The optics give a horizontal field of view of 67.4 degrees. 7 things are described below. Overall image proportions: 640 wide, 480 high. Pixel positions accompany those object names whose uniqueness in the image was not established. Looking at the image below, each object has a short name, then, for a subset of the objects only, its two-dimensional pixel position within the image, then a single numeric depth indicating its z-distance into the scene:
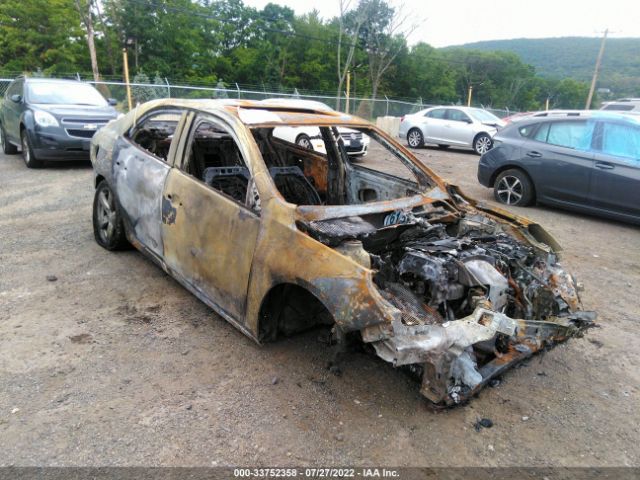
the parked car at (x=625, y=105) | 16.44
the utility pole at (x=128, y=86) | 15.60
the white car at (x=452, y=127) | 14.62
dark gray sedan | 6.77
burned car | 2.63
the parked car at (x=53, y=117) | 8.80
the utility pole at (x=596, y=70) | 40.56
